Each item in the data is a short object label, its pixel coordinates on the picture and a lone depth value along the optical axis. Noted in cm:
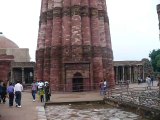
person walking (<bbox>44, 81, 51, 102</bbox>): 997
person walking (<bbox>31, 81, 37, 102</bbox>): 1046
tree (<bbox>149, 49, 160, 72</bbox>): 3461
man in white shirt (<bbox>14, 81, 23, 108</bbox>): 851
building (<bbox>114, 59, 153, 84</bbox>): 2687
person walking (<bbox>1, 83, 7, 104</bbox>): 897
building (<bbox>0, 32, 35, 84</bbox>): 2447
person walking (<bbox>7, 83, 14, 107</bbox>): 859
